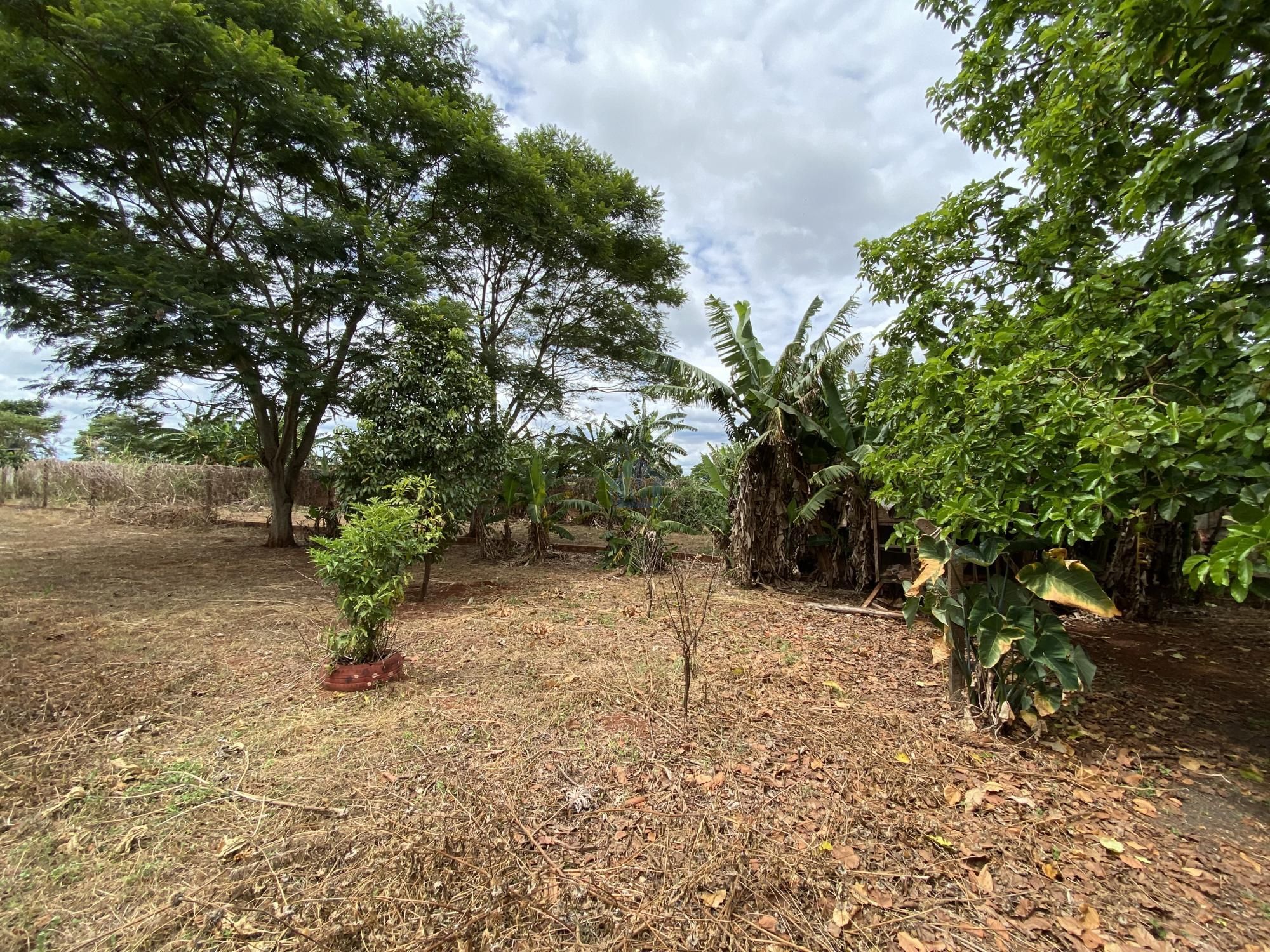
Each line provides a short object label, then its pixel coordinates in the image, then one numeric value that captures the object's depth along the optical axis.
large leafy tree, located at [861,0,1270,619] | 2.09
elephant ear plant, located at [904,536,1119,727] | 2.88
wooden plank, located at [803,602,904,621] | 6.18
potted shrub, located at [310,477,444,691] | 3.65
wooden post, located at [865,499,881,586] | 6.86
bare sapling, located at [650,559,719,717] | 3.32
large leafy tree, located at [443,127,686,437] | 9.82
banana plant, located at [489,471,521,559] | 8.92
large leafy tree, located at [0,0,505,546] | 5.88
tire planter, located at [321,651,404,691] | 3.66
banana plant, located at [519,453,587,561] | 9.12
